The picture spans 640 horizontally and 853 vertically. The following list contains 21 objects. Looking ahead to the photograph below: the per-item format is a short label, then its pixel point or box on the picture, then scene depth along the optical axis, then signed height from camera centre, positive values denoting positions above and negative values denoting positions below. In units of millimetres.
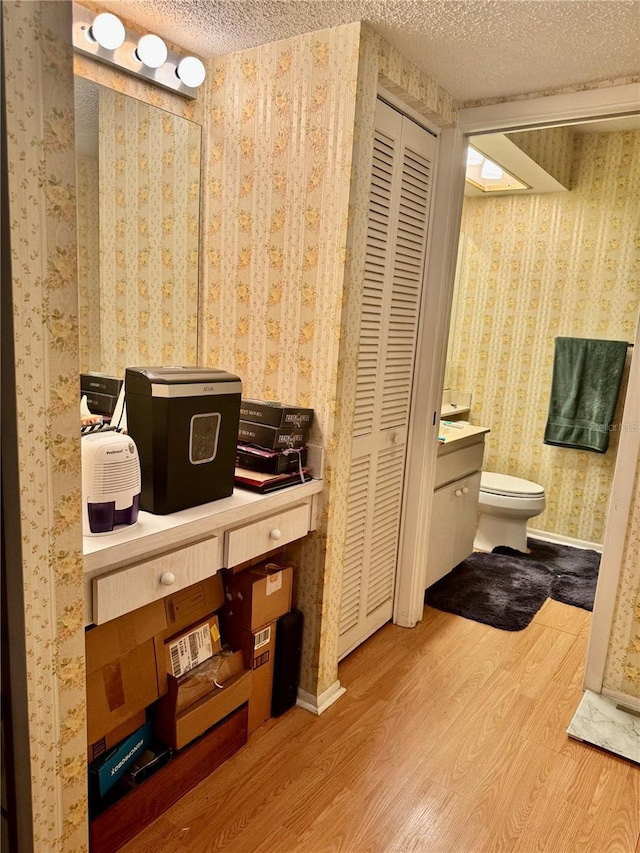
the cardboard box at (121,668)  1505 -908
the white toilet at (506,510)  3672 -1028
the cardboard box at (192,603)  1756 -845
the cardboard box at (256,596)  1931 -873
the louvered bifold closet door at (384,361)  2225 -119
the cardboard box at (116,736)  1538 -1099
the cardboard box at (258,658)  1956 -1090
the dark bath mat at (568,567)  3242 -1321
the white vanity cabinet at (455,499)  3012 -845
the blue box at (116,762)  1533 -1165
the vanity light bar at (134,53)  1842 +833
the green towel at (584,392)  3781 -302
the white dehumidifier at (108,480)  1458 -403
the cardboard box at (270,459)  1984 -447
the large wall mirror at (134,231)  2008 +293
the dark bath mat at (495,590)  2980 -1325
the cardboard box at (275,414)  1969 -296
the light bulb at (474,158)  3396 +1018
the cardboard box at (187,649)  1702 -962
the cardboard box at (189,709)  1706 -1119
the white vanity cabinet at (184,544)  1426 -613
